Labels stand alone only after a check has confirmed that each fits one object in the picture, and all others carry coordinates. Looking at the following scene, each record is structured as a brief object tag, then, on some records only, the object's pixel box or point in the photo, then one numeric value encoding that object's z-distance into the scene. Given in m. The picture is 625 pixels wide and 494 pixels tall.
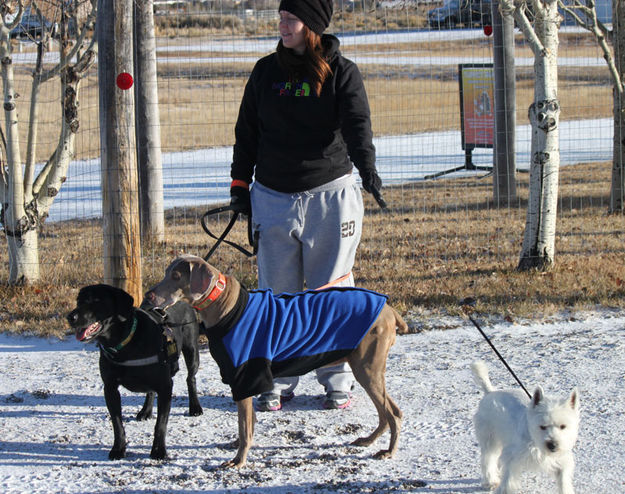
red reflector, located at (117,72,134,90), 11.48
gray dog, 7.41
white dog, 6.18
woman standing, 8.49
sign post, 23.87
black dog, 7.68
